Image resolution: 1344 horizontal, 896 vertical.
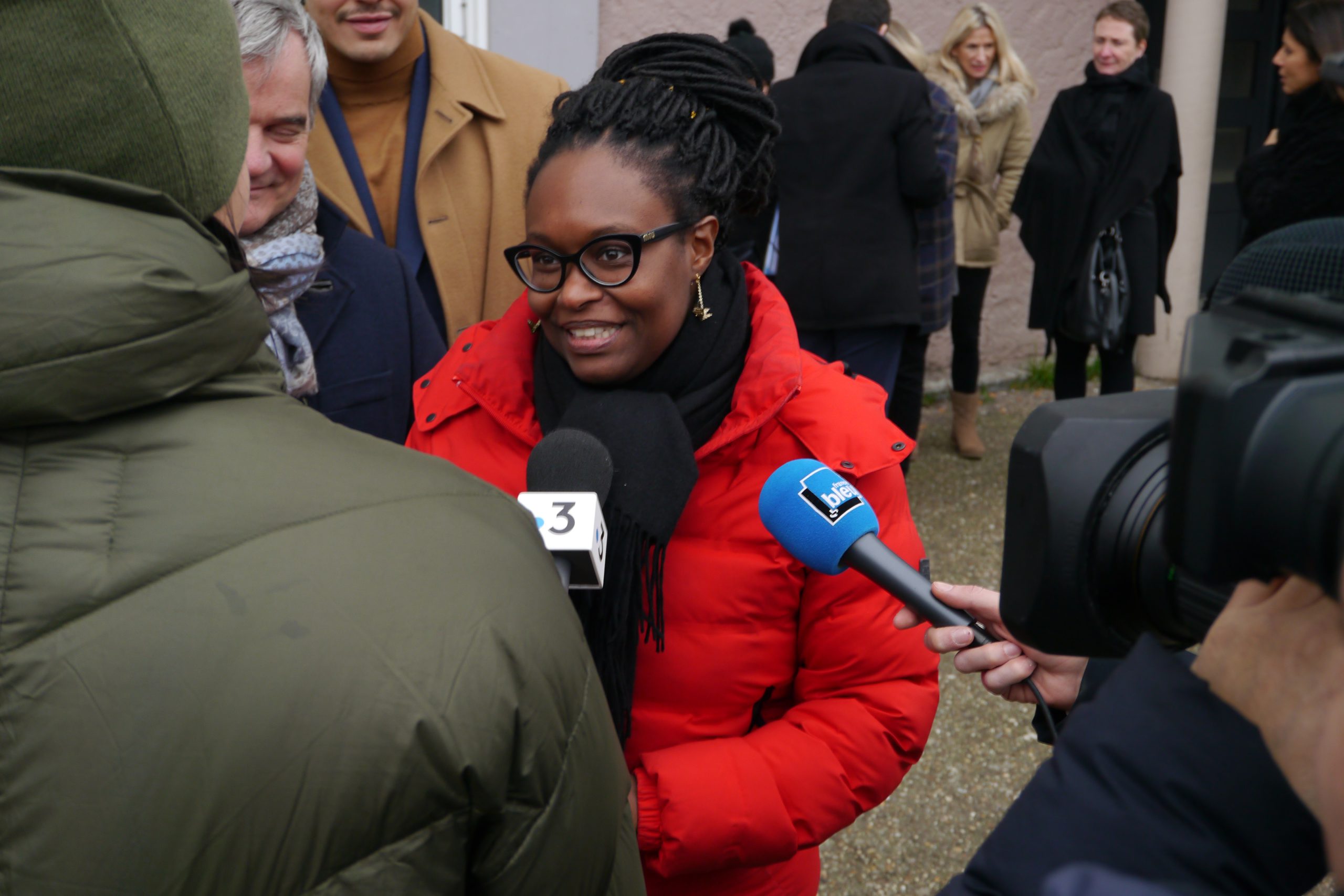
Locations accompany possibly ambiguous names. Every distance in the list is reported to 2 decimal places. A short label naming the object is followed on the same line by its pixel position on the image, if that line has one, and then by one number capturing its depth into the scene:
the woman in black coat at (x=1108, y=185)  4.98
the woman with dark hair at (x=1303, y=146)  3.74
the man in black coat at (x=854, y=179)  4.43
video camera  0.74
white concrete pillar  6.49
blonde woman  5.36
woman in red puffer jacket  1.72
